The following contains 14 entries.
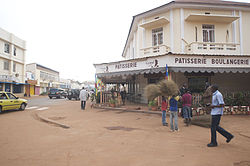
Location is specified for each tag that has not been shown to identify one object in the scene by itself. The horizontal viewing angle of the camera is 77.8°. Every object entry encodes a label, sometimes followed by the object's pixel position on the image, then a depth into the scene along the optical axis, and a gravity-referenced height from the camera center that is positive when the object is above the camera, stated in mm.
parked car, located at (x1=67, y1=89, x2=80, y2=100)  22547 -615
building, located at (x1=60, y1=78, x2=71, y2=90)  59009 +2788
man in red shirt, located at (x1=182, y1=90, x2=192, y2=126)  6324 -655
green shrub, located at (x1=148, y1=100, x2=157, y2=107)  9565 -842
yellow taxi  9705 -802
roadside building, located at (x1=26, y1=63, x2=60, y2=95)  38062 +3583
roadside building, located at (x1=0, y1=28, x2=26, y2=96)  24373 +4756
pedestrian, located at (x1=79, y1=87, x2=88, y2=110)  11287 -462
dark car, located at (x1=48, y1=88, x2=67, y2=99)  26016 -544
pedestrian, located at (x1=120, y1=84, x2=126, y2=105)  12793 -450
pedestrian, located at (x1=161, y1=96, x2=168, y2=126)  6488 -865
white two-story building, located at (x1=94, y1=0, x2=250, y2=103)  11359 +4169
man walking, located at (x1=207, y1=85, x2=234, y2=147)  3988 -757
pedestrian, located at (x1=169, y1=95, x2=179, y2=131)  5630 -794
